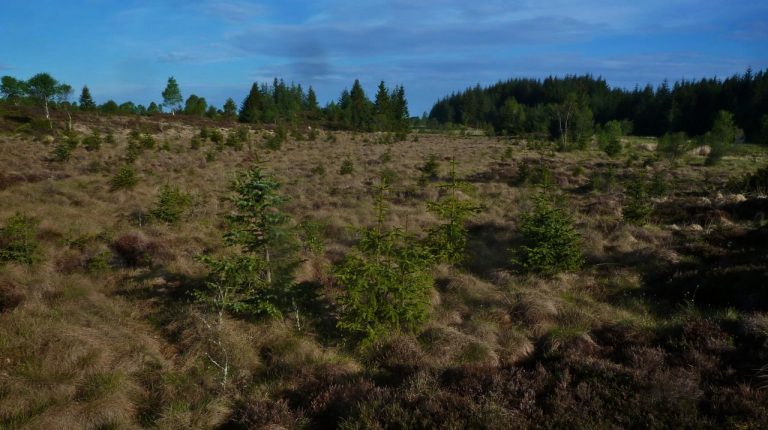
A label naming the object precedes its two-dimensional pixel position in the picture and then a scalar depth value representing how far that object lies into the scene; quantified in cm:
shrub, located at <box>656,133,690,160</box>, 3195
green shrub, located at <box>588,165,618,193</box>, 1998
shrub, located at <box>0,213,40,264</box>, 973
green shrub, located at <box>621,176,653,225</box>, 1364
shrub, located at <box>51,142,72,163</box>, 2417
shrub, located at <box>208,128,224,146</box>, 3381
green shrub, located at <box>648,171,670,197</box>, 1819
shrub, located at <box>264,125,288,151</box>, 3356
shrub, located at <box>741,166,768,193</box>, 1673
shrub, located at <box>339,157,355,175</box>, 2384
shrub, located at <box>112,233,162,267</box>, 1058
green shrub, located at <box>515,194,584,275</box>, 983
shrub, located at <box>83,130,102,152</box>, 2797
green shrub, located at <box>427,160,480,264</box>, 1048
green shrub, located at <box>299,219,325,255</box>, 1079
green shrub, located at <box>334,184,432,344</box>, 709
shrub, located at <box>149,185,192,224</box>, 1344
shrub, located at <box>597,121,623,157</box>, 3259
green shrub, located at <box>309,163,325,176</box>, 2341
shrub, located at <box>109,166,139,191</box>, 1738
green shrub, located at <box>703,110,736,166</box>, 2986
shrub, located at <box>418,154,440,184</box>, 2175
